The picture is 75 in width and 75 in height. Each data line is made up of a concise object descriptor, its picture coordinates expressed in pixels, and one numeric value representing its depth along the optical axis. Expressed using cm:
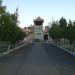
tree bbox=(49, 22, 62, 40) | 3349
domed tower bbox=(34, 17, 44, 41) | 5377
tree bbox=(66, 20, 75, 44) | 1796
